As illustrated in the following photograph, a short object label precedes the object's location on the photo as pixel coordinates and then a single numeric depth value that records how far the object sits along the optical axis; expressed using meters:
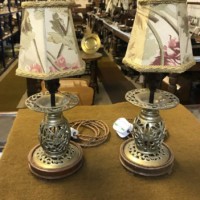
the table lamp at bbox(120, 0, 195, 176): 0.61
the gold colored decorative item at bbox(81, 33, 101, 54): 2.65
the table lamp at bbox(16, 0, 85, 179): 0.61
